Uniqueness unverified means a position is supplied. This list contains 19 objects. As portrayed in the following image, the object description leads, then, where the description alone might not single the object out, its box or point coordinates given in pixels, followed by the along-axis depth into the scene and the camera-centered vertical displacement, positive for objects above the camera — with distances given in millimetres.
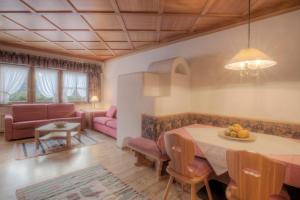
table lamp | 5840 -87
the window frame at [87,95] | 5882 +42
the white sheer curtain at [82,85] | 5977 +442
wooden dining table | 1321 -517
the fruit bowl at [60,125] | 3698 -661
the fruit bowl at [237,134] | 1882 -445
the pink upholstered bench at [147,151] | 2371 -847
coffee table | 3512 -822
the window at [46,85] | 5078 +368
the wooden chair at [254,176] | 1121 -584
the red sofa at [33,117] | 3969 -598
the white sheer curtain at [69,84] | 5633 +455
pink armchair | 4383 -729
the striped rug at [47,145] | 3233 -1143
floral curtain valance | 4430 +1086
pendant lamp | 1624 +420
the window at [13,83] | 4535 +376
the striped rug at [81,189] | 2002 -1241
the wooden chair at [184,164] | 1644 -729
